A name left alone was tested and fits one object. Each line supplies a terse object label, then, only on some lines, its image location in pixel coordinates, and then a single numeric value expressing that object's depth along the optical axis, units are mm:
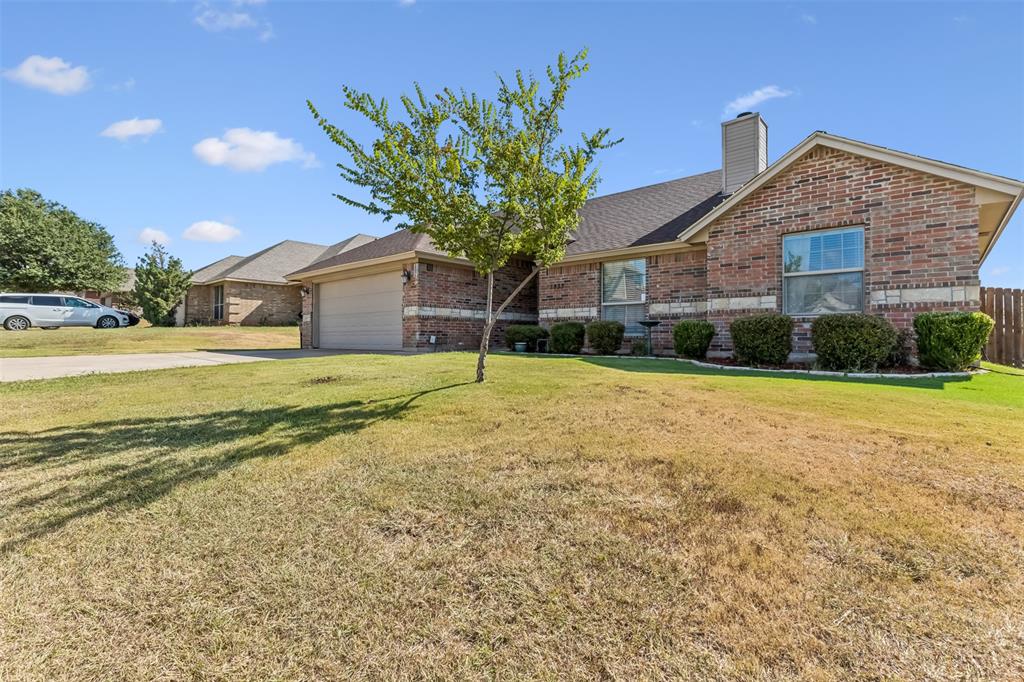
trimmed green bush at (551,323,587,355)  13531
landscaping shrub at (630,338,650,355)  12898
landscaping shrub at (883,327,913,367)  8982
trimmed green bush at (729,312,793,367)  9453
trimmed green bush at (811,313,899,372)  8328
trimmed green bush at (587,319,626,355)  12797
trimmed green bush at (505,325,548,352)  14578
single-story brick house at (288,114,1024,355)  9047
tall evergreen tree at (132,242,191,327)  27766
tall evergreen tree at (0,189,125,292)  30938
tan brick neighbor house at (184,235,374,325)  28094
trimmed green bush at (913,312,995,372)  7945
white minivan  21984
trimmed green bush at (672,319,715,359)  10836
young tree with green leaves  5586
